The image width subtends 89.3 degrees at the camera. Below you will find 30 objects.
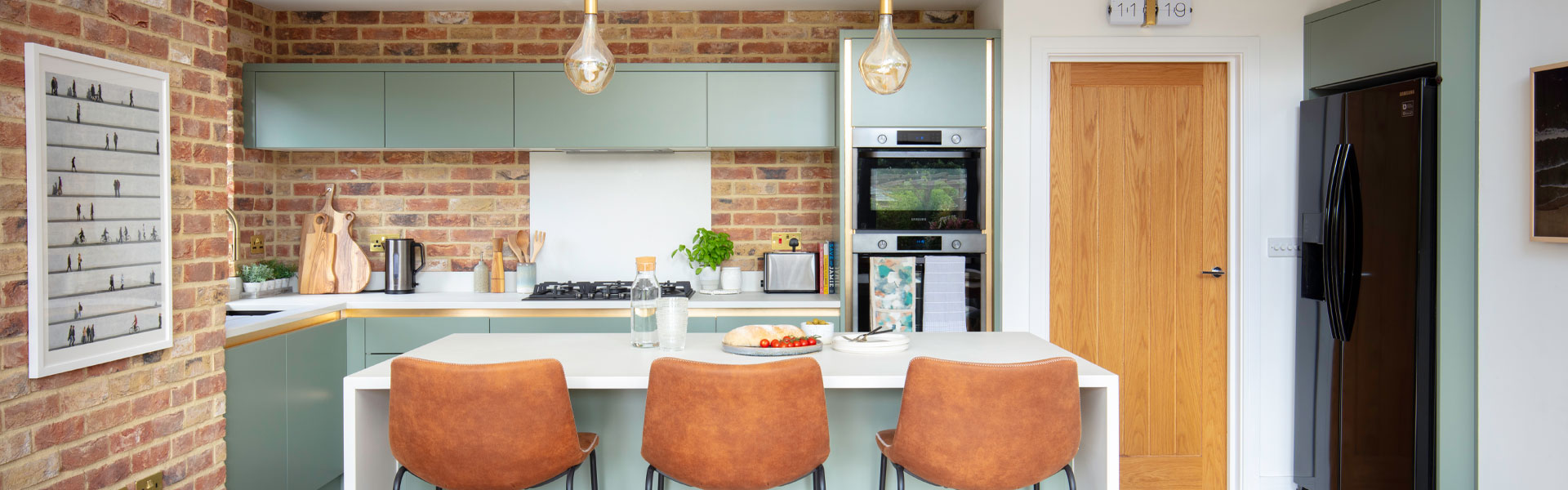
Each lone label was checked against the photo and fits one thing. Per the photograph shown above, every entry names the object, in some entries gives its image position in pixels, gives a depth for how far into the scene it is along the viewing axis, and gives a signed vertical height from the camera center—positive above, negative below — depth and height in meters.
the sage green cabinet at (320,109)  3.51 +0.57
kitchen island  1.88 -0.41
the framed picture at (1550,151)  2.20 +0.25
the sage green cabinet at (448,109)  3.51 +0.57
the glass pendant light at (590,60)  1.82 +0.41
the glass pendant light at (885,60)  1.86 +0.42
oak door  3.27 -0.04
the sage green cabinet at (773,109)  3.49 +0.57
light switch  3.20 -0.03
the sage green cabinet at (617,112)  3.51 +0.56
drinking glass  2.13 -0.23
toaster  3.64 -0.15
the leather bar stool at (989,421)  1.67 -0.39
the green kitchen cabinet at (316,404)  2.90 -0.64
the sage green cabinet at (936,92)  3.29 +0.61
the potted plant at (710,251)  3.73 -0.06
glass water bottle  2.12 -0.19
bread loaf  2.10 -0.26
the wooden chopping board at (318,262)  3.66 -0.12
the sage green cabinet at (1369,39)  2.63 +0.72
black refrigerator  2.65 -0.17
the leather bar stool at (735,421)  1.65 -0.39
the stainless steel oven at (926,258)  3.28 -0.09
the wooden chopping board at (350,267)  3.70 -0.14
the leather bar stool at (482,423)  1.66 -0.40
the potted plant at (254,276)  3.46 -0.17
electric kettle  3.62 -0.13
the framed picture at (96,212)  1.79 +0.06
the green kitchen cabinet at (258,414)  2.53 -0.59
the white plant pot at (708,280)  3.82 -0.20
